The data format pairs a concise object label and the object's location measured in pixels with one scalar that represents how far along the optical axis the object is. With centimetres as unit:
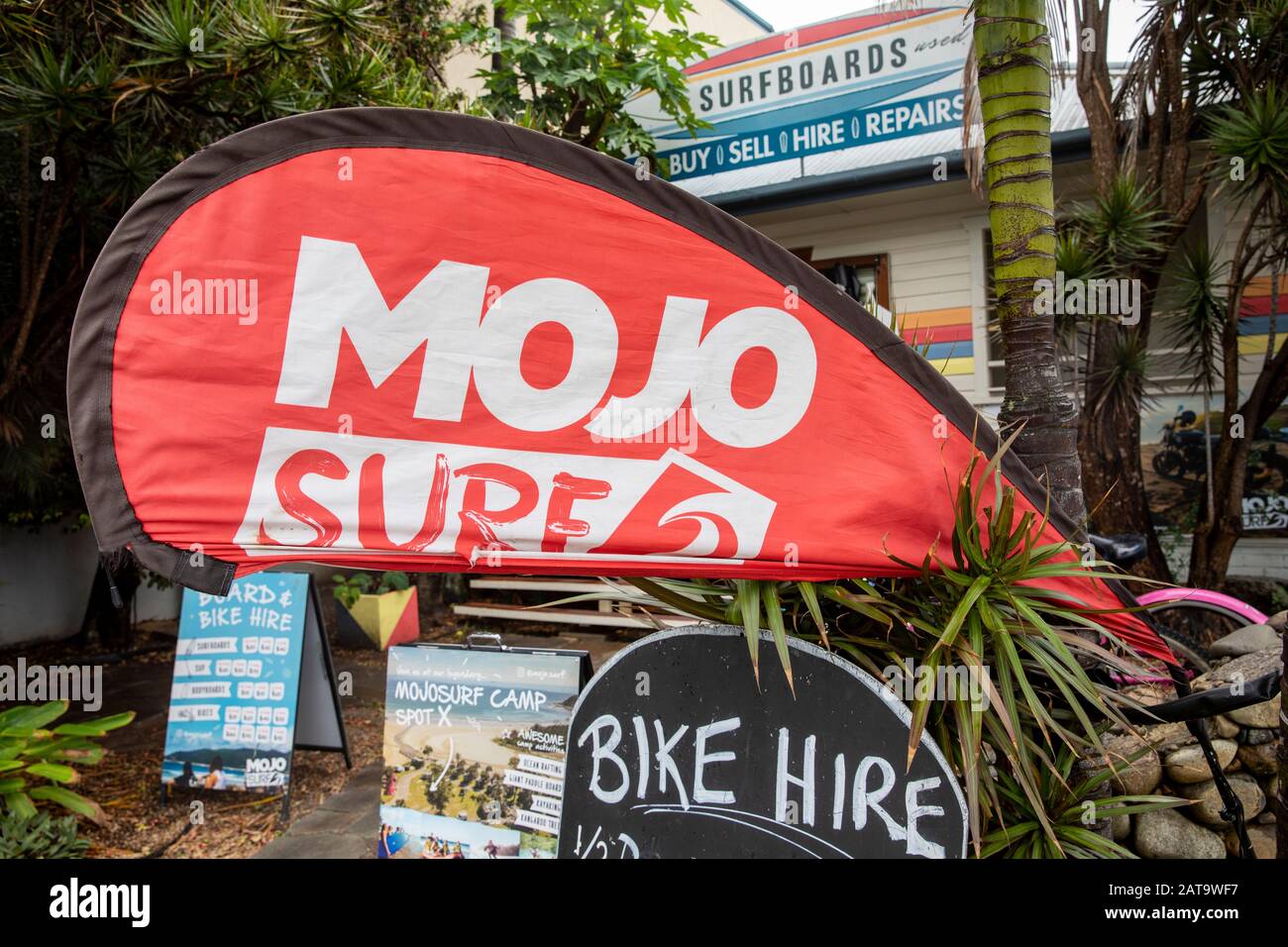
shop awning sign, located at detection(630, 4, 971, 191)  892
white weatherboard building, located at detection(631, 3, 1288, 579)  850
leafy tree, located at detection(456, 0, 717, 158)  805
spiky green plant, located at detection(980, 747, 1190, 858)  237
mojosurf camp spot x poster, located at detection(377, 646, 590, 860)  390
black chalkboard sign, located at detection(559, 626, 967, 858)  207
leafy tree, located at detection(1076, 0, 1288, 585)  663
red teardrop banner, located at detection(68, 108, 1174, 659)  205
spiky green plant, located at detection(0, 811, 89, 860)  407
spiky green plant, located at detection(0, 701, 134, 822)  438
